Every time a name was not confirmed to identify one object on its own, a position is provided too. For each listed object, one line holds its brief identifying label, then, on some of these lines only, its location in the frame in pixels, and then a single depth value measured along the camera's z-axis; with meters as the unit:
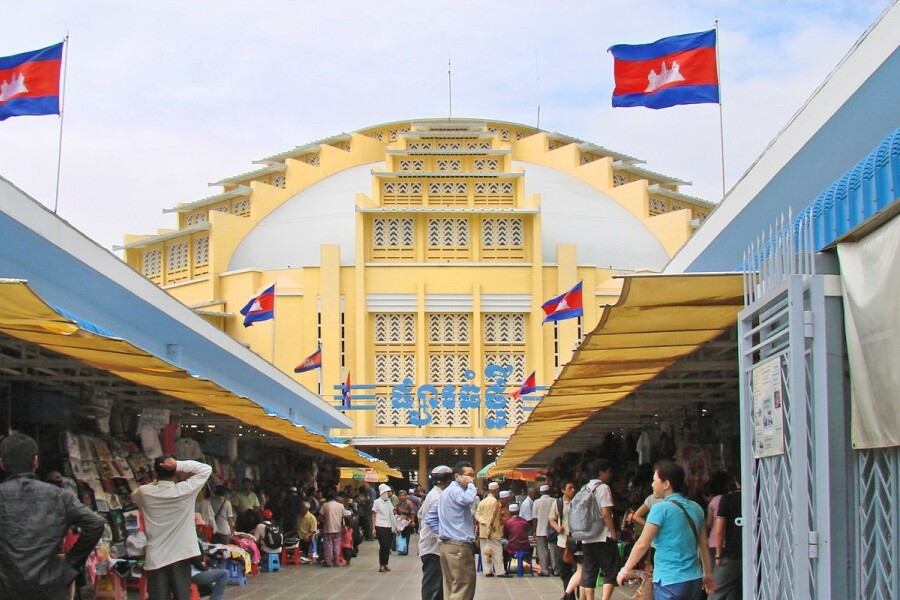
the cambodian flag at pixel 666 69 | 16.44
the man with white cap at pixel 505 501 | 24.01
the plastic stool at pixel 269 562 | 19.84
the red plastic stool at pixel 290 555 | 21.91
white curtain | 5.75
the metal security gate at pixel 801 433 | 6.23
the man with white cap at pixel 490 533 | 19.80
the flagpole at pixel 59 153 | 15.82
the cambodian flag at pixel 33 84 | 16.84
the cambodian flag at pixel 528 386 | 37.06
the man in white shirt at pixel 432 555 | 12.22
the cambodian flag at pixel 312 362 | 36.78
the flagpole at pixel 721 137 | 16.92
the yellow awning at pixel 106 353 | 8.24
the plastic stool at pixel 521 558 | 20.31
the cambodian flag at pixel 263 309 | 32.59
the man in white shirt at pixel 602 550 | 11.85
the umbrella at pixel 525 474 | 35.88
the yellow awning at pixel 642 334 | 8.12
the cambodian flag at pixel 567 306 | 26.86
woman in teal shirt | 8.23
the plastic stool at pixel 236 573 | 16.95
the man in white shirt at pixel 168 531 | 9.94
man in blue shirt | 11.48
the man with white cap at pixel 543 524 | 19.30
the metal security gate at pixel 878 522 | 5.83
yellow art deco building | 44.41
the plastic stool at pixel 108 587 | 12.39
